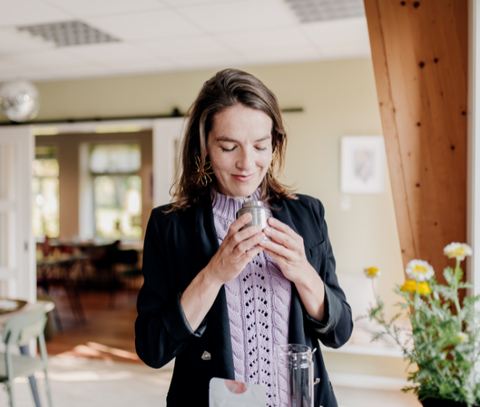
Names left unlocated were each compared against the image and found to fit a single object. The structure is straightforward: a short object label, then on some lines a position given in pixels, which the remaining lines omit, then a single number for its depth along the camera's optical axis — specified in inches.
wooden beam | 68.1
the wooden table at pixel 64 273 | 251.1
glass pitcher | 31.5
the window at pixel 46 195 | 349.1
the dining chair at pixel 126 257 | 304.5
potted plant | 31.9
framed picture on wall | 163.2
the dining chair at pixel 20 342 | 108.0
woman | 39.3
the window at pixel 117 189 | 339.3
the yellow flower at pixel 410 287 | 35.4
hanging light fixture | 146.0
